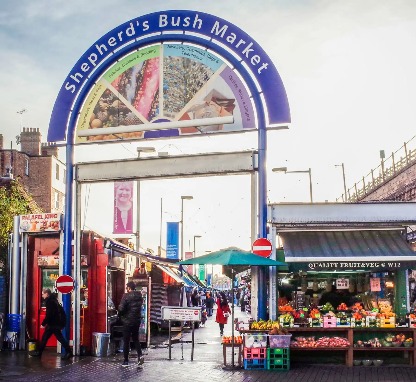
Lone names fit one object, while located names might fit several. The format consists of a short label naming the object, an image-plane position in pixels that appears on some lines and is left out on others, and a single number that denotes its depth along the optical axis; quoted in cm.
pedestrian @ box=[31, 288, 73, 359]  1701
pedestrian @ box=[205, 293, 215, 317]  4708
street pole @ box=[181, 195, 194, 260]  5077
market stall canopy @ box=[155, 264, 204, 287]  2894
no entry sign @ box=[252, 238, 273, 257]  1591
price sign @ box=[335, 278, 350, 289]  1766
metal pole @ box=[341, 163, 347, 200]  6034
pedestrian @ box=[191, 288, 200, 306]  3720
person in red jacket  2656
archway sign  1748
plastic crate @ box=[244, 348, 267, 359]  1467
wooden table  1502
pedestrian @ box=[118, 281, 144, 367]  1544
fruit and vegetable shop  1512
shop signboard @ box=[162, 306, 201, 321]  1633
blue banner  3581
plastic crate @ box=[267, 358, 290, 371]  1459
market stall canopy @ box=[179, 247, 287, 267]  1480
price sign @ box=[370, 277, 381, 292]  1705
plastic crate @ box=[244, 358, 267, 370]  1466
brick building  5515
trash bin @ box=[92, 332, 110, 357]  1797
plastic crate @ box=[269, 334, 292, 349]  1467
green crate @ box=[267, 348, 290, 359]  1466
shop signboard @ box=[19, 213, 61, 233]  1950
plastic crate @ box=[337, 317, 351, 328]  1526
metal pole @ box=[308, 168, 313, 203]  4362
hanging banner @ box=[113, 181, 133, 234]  2742
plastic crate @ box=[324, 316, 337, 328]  1525
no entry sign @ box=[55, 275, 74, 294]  1800
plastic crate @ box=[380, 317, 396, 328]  1520
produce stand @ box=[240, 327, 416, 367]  1502
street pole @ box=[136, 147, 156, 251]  3401
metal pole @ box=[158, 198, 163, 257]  5534
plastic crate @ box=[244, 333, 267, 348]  1466
